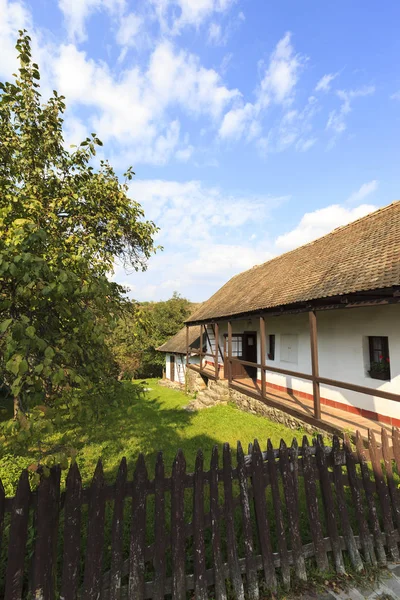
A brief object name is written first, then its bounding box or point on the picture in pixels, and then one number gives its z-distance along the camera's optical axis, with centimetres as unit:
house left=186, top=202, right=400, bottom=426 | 654
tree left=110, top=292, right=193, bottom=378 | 2520
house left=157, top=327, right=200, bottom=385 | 2136
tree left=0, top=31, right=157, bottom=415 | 184
